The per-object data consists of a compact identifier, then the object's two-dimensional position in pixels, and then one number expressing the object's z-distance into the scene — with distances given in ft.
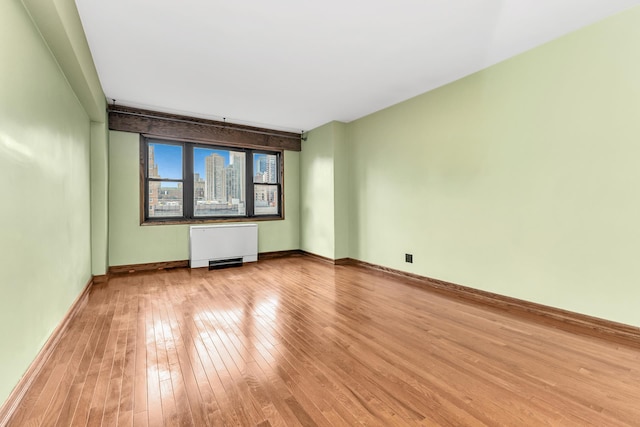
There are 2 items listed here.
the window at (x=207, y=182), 16.05
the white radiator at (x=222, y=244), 16.25
